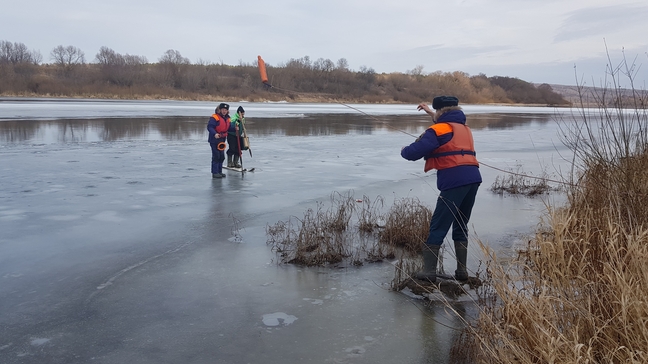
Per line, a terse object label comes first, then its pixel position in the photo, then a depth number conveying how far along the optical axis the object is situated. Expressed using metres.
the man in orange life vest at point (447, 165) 4.94
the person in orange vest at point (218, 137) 11.20
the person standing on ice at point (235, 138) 12.12
